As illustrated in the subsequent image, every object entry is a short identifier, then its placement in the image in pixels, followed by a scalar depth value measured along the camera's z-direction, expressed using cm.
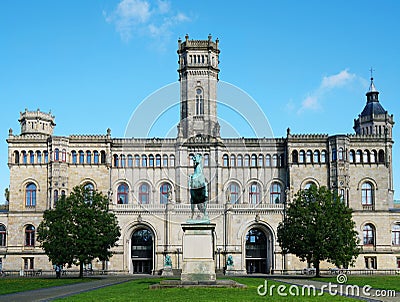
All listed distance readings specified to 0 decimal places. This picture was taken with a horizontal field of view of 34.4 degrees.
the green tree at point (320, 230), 6956
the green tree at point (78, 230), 7056
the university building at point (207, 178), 8825
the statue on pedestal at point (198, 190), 4606
